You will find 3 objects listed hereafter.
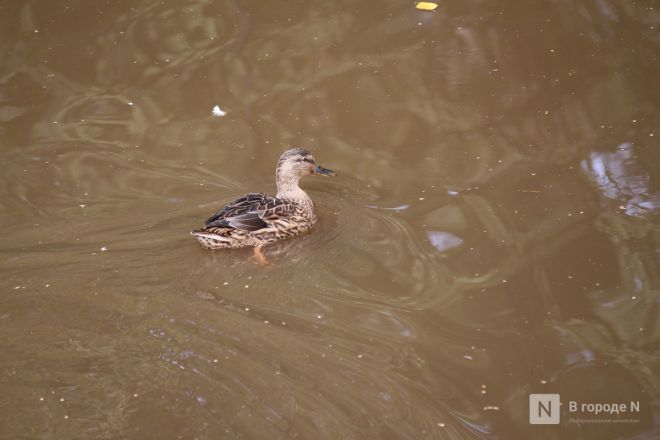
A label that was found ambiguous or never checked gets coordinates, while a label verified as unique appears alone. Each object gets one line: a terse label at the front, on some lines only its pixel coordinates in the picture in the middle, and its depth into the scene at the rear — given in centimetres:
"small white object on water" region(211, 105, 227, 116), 1495
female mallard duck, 1139
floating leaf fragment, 1746
